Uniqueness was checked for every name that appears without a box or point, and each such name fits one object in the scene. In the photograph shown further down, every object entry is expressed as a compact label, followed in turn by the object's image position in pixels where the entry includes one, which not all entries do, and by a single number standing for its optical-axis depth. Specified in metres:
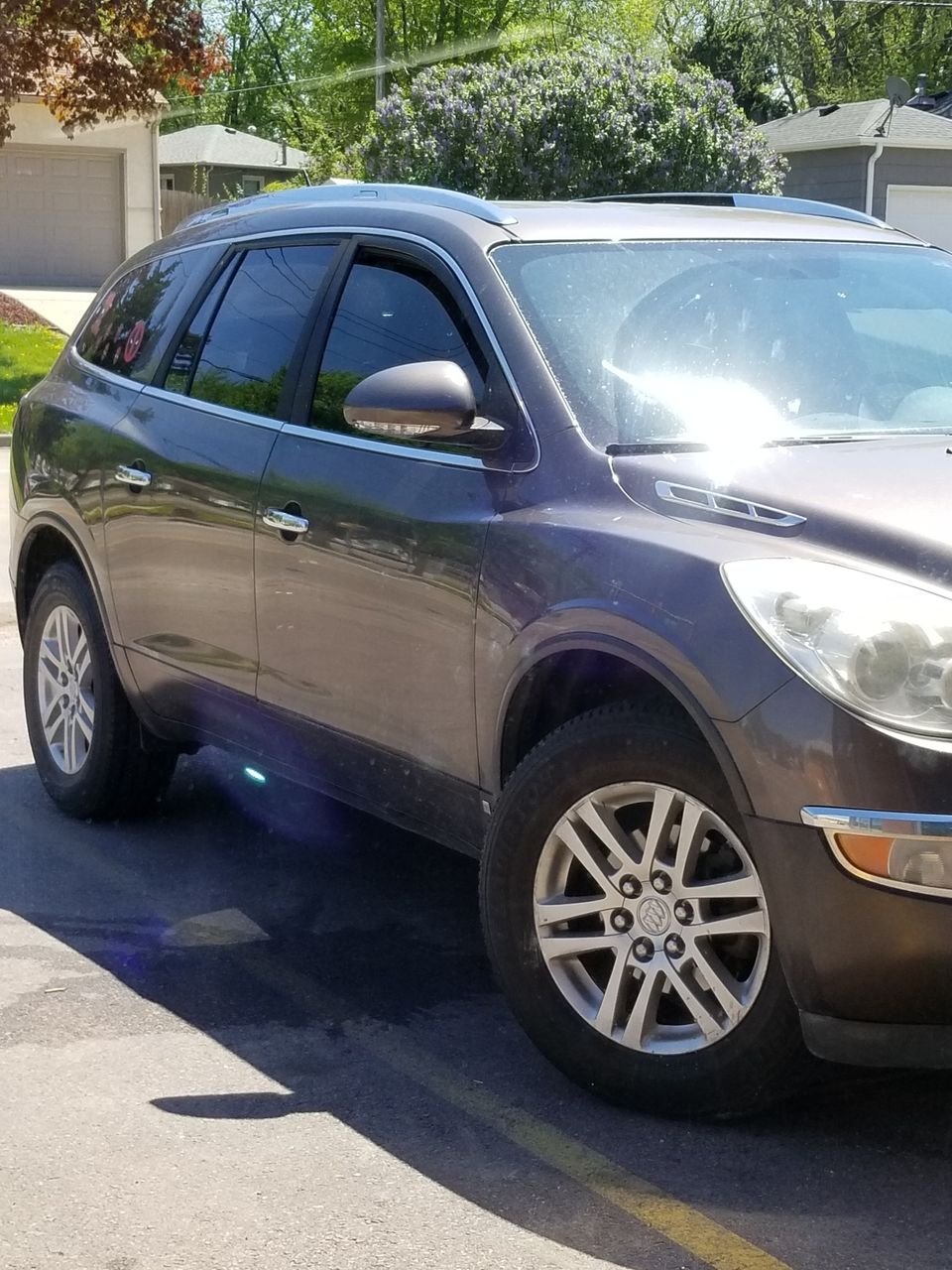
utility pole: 38.94
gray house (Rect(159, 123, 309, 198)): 50.56
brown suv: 3.12
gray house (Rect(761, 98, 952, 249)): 25.61
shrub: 17.39
